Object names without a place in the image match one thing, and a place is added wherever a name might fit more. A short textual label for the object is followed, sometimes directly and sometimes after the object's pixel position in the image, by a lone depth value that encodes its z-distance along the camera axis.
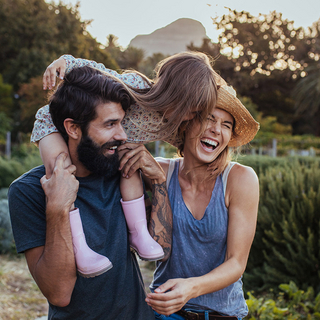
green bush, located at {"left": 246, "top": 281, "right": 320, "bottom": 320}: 3.23
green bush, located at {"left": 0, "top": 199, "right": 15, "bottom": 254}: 6.36
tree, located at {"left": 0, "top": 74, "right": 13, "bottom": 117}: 23.45
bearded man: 1.76
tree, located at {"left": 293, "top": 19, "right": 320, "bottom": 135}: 29.92
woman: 2.05
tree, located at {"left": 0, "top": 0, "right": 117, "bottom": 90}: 25.61
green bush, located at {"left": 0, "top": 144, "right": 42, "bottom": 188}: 10.06
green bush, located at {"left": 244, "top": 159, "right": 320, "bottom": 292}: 4.47
